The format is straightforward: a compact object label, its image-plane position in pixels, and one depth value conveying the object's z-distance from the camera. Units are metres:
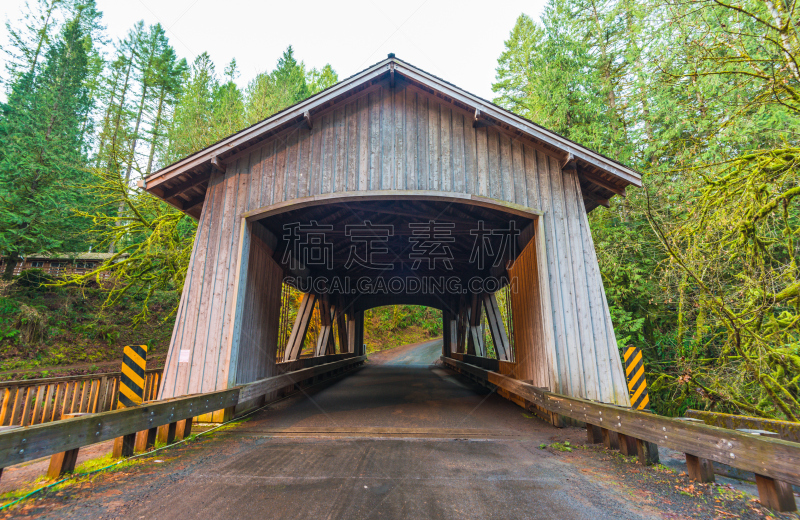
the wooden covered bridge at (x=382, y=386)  2.64
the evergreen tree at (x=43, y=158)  12.27
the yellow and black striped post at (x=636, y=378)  4.16
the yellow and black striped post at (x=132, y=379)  3.51
